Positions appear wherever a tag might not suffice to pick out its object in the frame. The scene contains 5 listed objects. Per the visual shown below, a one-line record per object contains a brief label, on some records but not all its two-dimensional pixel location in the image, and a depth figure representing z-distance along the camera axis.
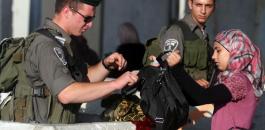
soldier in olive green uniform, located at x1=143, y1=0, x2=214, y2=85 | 9.77
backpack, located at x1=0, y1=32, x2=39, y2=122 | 7.70
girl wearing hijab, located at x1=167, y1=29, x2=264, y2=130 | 7.42
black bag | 7.02
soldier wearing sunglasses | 7.23
